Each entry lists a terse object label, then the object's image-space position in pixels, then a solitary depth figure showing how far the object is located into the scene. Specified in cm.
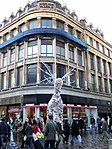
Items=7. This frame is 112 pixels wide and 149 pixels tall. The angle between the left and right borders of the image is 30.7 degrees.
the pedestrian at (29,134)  891
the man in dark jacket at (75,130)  1153
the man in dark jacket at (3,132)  952
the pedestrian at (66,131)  1262
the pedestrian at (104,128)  1457
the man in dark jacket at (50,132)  740
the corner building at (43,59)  2478
